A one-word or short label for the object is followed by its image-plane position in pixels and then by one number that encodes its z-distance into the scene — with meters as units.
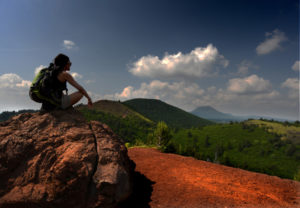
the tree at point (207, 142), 150.90
